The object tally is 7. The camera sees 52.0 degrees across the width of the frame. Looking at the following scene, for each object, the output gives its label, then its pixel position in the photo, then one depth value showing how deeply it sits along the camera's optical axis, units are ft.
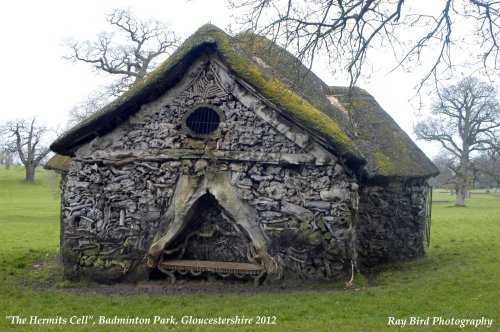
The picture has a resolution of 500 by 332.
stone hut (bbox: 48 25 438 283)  31.45
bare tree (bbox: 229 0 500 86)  24.66
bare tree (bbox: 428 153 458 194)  114.42
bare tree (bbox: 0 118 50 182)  159.63
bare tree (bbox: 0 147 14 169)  202.90
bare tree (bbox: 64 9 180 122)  91.39
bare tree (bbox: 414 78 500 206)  101.35
